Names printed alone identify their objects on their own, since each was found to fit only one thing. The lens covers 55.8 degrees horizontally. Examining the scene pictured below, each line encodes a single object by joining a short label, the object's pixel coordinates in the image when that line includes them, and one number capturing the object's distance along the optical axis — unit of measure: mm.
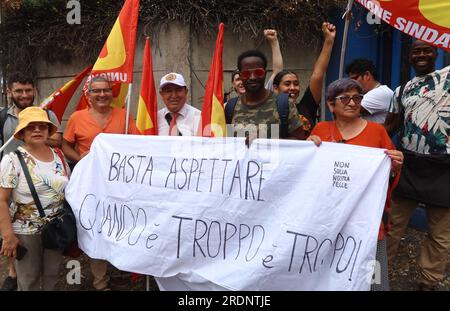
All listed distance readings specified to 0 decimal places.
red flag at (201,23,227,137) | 3184
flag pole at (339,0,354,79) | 3718
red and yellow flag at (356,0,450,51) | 2965
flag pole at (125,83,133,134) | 3521
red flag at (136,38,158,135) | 3584
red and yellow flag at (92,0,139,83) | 3682
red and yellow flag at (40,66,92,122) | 4238
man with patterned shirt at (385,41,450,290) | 3359
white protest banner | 2674
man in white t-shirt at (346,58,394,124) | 3896
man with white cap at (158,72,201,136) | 3559
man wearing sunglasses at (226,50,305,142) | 3023
